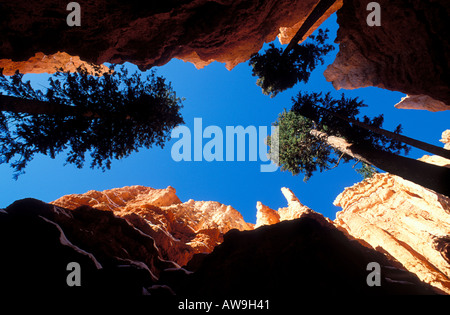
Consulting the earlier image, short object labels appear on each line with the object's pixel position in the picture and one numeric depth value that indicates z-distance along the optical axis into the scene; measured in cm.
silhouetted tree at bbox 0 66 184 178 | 686
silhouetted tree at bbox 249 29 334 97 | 1085
